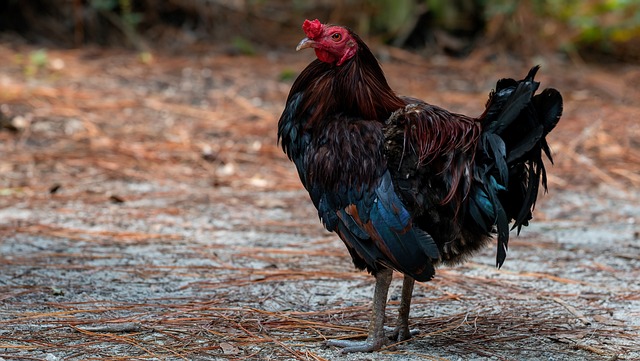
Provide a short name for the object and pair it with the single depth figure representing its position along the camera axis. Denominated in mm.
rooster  7234
